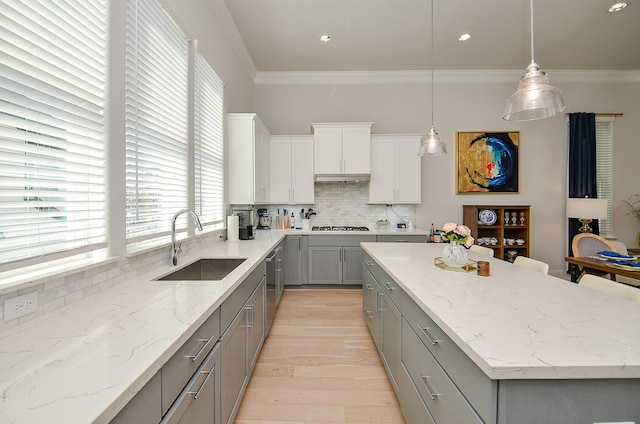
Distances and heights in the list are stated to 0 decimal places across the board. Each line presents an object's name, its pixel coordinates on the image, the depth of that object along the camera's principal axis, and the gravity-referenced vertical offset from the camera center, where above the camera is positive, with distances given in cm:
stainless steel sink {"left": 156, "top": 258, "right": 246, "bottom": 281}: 215 -46
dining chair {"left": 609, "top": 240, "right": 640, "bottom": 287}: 309 -80
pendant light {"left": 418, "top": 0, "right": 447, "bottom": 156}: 269 +68
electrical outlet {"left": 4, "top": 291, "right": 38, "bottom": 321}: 92 -34
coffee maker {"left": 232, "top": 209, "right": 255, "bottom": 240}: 322 -15
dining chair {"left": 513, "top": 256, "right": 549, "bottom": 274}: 192 -40
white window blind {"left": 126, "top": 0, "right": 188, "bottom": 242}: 159 +64
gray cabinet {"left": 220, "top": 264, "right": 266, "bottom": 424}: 139 -81
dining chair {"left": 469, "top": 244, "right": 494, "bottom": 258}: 261 -39
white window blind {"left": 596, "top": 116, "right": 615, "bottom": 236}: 453 +77
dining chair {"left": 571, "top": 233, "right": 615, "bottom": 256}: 330 -42
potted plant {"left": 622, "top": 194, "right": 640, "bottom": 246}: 451 +14
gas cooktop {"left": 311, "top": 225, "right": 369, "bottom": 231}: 446 -28
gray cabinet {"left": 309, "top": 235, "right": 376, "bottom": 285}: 406 -73
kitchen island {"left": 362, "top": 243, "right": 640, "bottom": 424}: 76 -43
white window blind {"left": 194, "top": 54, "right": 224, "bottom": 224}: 252 +72
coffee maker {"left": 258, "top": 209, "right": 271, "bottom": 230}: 434 -15
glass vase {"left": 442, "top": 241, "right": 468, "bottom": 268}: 183 -30
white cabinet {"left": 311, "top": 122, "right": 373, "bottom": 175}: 423 +102
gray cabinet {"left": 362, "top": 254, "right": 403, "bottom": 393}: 173 -82
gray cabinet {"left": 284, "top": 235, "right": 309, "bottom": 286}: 407 -74
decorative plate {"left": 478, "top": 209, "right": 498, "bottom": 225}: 437 -7
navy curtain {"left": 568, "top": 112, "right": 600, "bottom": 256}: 443 +89
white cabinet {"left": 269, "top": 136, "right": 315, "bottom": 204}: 435 +69
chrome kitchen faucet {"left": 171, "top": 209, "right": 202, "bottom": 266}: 183 -23
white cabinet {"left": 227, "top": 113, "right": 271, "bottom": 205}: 332 +68
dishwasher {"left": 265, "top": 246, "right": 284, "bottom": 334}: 264 -80
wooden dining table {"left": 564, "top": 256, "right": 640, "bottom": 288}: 242 -55
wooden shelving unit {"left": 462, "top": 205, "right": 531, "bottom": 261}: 426 -24
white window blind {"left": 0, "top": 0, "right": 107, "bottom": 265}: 94 +34
